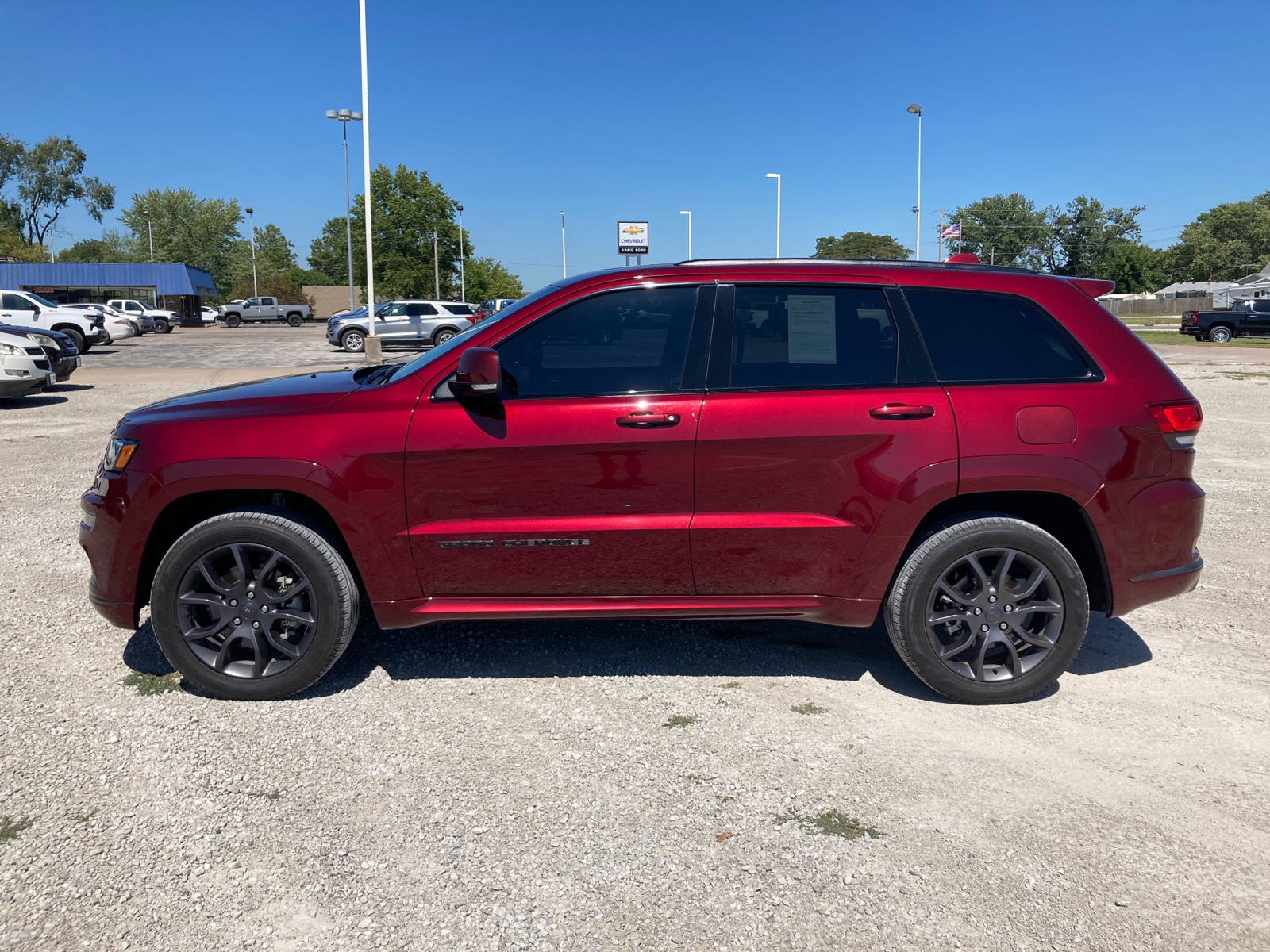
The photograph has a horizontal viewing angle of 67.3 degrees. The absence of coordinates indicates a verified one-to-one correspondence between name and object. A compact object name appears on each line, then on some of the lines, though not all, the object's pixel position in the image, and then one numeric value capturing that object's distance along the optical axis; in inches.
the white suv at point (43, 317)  1134.4
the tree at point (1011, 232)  4574.3
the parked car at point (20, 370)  575.5
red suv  148.2
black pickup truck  1408.7
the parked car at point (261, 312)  2509.8
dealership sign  2950.3
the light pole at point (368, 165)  943.7
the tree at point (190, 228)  4114.2
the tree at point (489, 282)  3750.0
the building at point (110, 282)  2461.9
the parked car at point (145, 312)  1962.4
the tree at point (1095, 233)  4458.7
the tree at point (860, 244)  4561.5
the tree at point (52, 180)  3956.7
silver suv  1188.5
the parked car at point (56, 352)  667.4
